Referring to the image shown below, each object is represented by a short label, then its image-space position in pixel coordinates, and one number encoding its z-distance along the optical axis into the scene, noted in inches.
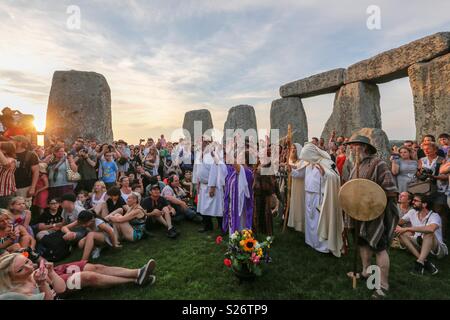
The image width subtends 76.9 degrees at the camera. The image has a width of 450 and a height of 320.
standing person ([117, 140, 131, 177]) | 319.0
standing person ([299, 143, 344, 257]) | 181.3
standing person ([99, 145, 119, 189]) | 274.2
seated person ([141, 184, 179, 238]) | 238.8
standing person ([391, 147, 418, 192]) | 225.3
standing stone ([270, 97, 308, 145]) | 482.6
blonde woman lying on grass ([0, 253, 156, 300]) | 110.9
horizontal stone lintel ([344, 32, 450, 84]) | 288.0
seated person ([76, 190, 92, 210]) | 234.5
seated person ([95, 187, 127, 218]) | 223.9
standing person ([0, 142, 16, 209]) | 183.9
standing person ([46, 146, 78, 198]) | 234.7
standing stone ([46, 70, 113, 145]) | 393.4
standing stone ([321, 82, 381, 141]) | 386.3
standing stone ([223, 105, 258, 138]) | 582.2
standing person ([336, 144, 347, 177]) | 248.2
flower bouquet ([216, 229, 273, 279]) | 142.9
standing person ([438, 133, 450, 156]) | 227.3
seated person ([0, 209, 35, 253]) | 152.7
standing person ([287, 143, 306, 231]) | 221.5
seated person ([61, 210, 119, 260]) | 187.9
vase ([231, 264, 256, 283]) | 144.9
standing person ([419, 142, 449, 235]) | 195.9
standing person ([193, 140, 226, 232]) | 242.1
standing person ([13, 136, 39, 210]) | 207.9
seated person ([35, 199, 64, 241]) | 199.9
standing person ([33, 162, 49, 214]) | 226.8
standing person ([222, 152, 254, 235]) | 194.5
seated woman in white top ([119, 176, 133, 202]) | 244.1
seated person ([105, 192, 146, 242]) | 217.9
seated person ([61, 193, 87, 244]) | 209.0
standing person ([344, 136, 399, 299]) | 135.2
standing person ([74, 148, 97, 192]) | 264.8
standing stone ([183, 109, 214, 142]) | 614.9
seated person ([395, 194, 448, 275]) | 165.7
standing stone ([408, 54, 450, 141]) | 281.7
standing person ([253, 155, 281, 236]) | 213.2
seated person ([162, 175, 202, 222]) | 269.0
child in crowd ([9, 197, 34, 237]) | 173.5
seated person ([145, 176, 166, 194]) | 294.9
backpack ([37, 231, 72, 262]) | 186.2
